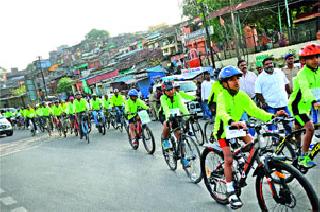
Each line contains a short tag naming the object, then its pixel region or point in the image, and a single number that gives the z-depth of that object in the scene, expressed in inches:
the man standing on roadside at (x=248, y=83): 381.7
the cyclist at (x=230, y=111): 176.1
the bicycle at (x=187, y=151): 254.4
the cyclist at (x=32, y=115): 881.5
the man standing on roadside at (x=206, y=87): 475.2
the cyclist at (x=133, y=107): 400.5
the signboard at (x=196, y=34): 1156.5
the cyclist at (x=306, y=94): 199.5
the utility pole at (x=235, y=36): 875.3
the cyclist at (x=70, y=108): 620.4
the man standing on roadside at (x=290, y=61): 296.7
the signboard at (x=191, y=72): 850.9
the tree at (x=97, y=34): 3932.1
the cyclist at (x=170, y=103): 277.7
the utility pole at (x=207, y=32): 938.6
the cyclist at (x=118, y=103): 622.6
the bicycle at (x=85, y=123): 561.0
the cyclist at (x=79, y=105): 587.2
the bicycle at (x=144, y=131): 374.0
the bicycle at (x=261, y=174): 137.3
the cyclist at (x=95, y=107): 641.0
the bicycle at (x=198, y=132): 380.4
